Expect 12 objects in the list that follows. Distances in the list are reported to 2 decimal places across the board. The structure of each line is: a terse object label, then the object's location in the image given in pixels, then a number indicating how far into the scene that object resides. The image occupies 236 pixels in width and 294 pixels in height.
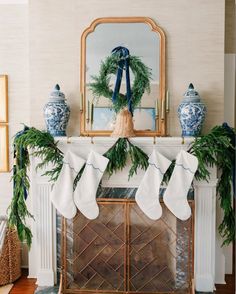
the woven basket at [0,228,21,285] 3.07
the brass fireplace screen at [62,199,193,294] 2.88
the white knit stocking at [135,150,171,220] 2.76
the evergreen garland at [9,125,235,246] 2.76
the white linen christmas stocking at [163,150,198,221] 2.75
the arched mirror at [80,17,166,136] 3.00
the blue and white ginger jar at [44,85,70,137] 2.86
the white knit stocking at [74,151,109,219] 2.80
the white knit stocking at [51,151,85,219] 2.81
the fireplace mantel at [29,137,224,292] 2.87
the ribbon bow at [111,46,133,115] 2.91
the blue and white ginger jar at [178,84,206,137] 2.82
